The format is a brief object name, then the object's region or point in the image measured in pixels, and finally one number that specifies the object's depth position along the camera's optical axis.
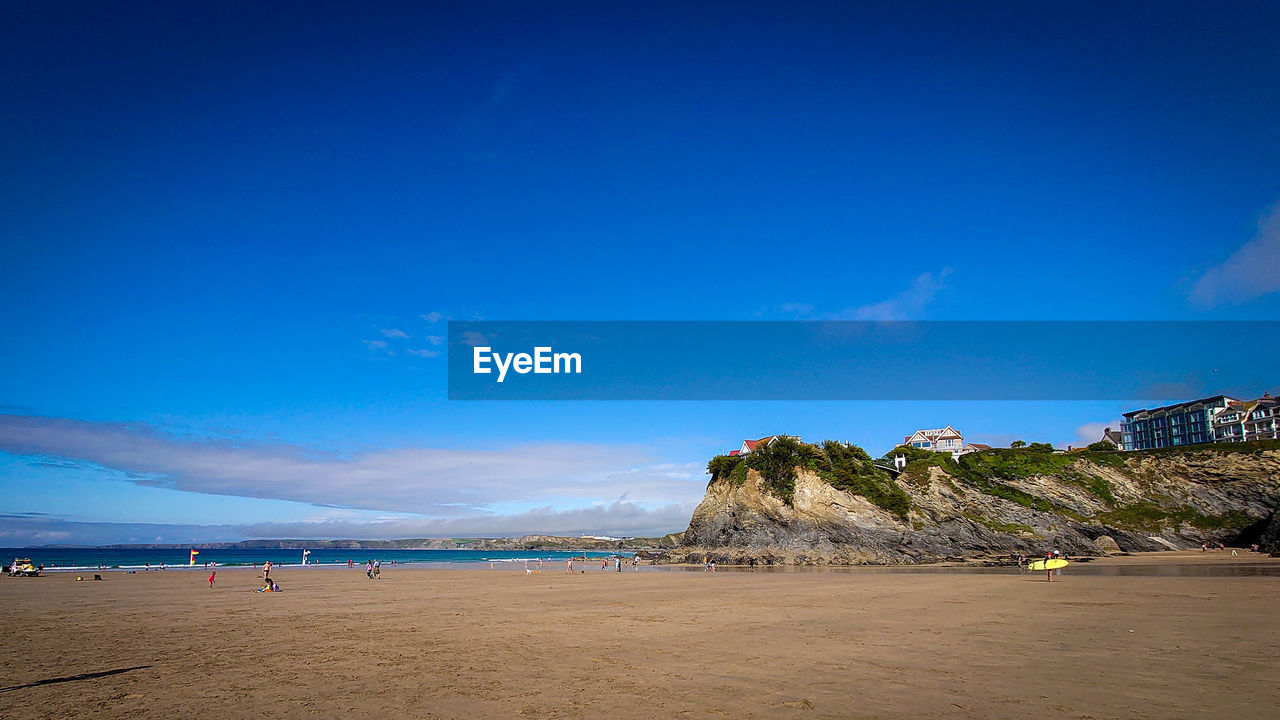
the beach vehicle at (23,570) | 50.59
